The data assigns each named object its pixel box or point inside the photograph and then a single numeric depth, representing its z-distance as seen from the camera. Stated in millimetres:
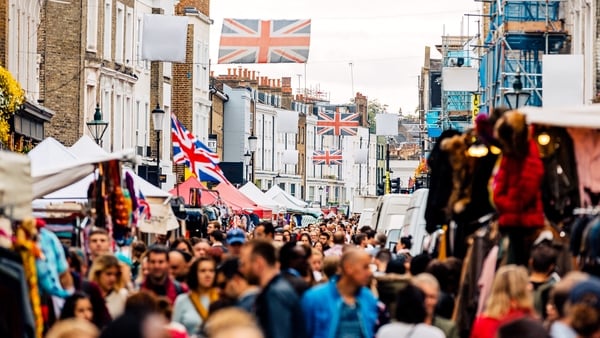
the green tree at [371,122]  187000
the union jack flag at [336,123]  105062
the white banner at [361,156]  114250
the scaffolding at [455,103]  77875
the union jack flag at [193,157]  43812
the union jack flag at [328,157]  122375
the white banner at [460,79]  59125
